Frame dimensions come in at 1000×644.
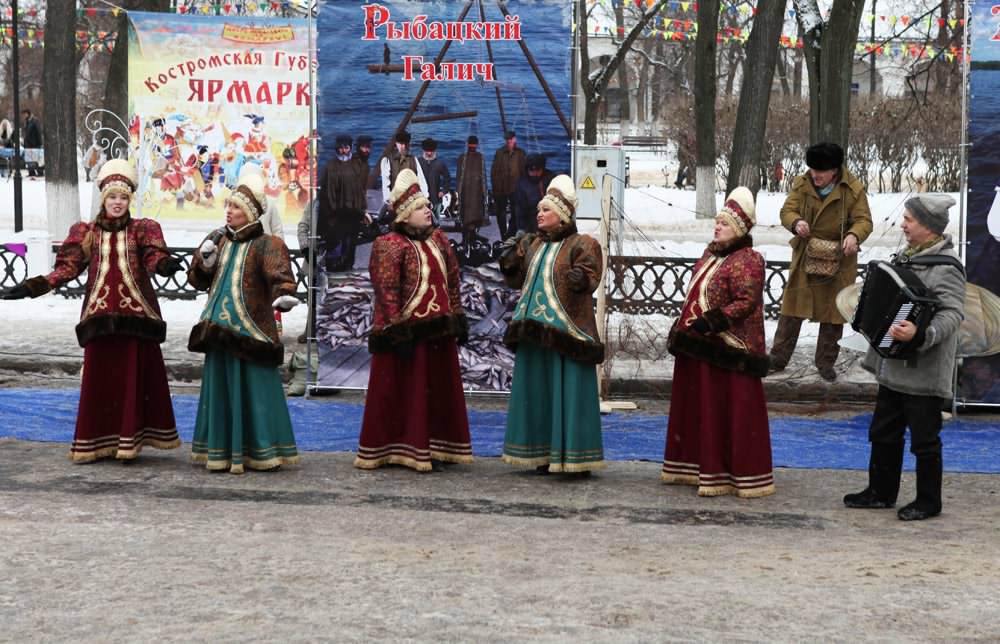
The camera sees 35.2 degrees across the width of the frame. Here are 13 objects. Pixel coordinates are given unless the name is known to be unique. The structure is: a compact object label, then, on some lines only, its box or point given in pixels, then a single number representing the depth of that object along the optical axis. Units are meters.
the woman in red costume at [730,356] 7.98
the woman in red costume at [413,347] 8.59
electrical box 13.41
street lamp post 22.83
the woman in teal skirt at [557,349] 8.38
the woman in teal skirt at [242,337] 8.47
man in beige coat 11.10
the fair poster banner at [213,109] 16.45
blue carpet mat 9.29
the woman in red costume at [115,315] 8.68
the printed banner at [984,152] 10.02
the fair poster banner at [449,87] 10.31
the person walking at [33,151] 35.19
